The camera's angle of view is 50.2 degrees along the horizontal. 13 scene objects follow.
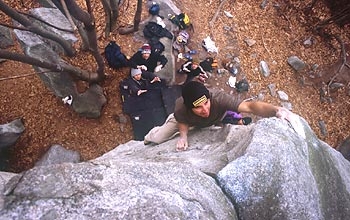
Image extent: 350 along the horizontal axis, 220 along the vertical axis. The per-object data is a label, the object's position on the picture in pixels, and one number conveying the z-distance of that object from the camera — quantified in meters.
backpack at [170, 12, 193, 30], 8.01
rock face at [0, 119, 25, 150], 6.25
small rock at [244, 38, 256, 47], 8.83
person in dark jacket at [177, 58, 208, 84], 7.42
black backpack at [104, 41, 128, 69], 7.20
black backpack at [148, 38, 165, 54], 7.21
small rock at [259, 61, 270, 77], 8.58
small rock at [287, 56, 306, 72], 8.81
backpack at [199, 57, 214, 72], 7.78
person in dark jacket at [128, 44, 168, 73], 7.02
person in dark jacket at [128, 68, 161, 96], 6.89
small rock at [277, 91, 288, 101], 8.36
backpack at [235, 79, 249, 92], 8.05
